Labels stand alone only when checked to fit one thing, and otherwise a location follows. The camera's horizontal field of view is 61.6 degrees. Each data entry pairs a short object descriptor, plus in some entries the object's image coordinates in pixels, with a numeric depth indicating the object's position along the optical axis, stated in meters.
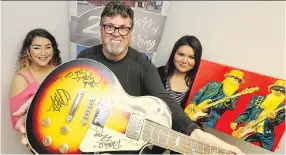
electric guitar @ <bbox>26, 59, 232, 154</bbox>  0.62
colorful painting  0.84
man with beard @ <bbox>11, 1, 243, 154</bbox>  0.65
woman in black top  0.86
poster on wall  0.87
